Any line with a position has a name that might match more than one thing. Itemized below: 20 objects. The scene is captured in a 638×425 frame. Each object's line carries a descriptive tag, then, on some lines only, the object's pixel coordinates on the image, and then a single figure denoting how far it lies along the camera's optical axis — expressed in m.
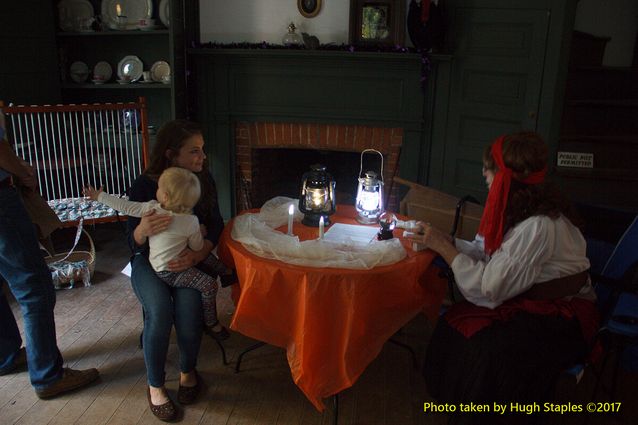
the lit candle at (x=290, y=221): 2.15
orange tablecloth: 1.79
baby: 1.94
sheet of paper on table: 2.07
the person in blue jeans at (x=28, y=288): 1.95
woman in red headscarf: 1.75
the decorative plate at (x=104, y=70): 4.27
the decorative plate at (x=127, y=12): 4.09
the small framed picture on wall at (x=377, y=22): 3.67
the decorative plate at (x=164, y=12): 4.01
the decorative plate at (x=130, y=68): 4.25
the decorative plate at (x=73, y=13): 4.19
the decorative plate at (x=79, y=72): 4.25
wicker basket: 3.11
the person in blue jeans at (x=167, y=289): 2.03
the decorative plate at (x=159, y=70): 4.20
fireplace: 3.74
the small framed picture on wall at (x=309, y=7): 3.77
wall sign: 3.74
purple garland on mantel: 3.64
